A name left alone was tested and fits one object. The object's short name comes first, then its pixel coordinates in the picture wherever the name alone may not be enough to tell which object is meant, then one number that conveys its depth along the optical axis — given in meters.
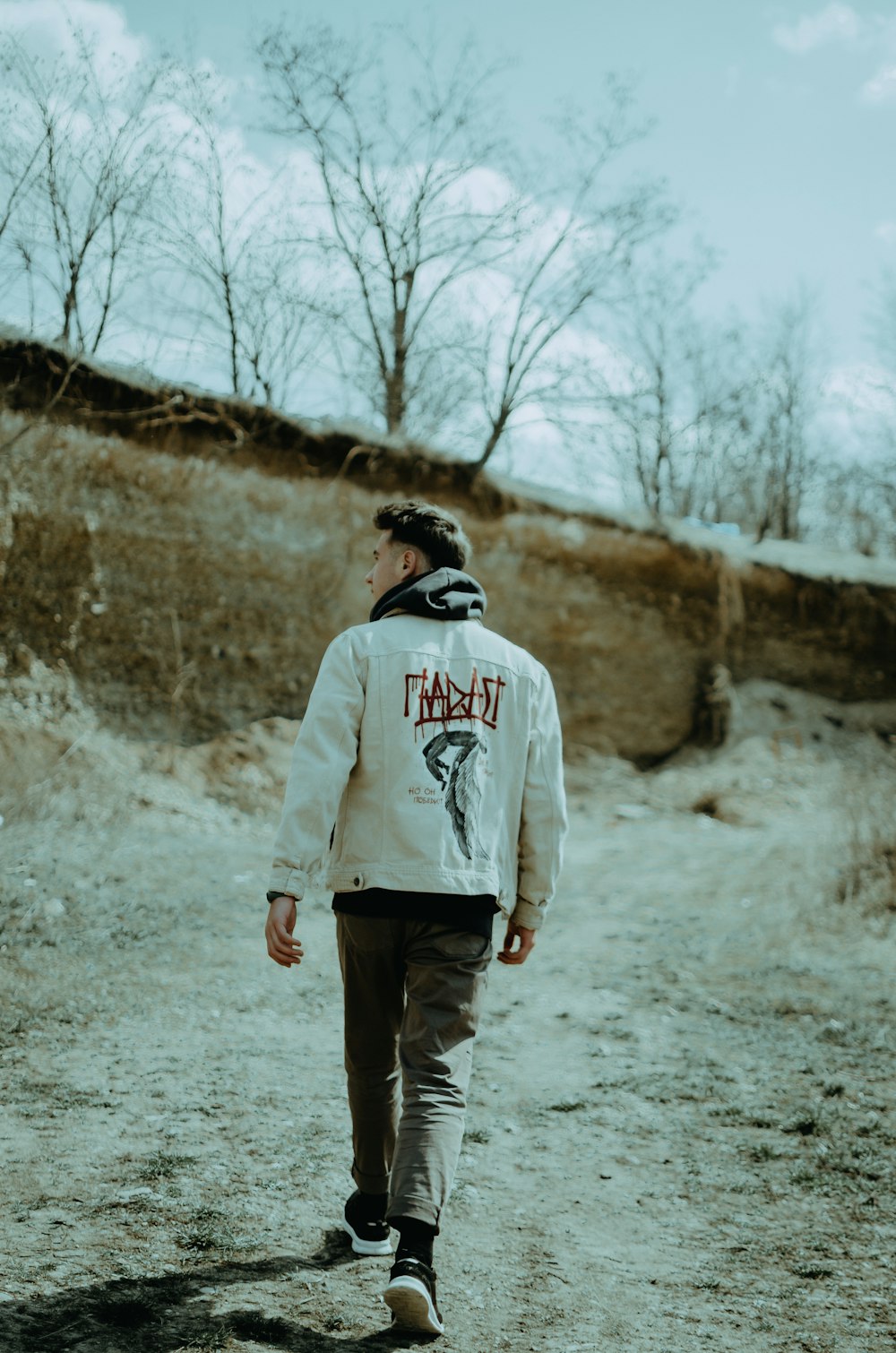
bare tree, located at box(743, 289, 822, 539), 22.38
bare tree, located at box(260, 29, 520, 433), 13.61
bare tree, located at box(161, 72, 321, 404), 10.97
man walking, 2.69
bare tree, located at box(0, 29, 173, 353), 8.43
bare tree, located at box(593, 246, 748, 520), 16.45
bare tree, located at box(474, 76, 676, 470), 14.18
